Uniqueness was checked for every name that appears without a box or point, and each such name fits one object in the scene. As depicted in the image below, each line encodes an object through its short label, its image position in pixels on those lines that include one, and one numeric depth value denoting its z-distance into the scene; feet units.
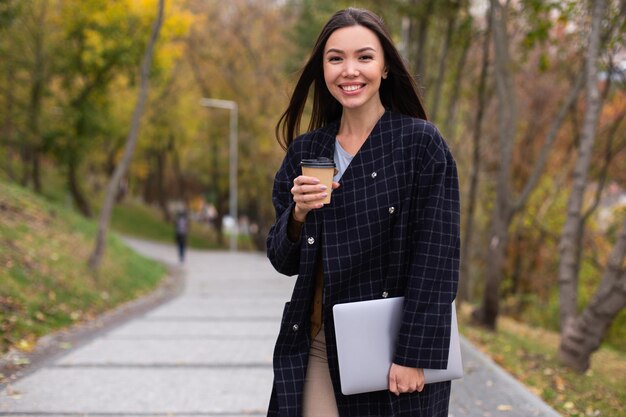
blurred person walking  77.56
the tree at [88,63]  60.64
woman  7.63
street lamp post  100.37
